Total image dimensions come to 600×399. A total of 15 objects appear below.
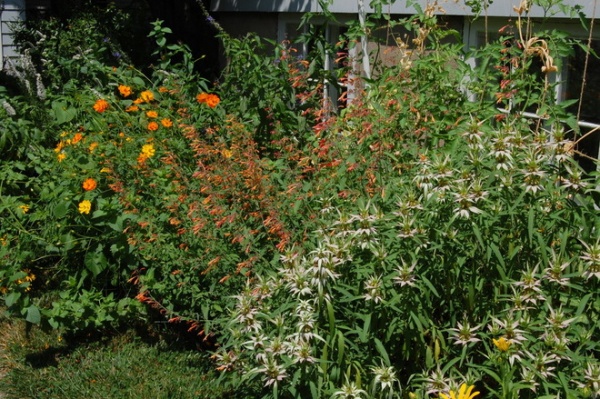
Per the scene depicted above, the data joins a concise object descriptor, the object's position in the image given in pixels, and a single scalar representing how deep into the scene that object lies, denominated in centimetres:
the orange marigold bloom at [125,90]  570
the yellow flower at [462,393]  272
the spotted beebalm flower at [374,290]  304
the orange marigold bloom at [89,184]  494
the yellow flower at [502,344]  278
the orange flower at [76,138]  521
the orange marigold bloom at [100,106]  537
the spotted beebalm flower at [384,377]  296
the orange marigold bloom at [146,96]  544
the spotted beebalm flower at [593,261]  290
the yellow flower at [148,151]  498
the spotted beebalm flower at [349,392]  295
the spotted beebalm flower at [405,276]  299
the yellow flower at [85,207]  487
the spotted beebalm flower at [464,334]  301
